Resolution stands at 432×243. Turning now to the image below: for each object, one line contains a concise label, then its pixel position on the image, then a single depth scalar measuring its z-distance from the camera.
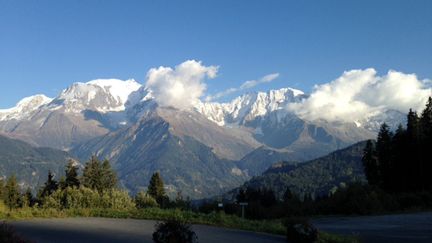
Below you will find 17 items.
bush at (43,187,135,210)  32.97
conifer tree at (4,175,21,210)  92.56
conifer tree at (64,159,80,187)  99.03
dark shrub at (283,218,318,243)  19.06
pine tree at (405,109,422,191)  69.31
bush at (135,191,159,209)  36.36
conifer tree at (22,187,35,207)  33.12
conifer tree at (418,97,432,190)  67.25
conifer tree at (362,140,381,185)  82.62
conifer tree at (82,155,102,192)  106.62
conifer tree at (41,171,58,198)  104.62
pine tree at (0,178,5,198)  94.75
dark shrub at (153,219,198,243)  15.05
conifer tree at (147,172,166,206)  102.01
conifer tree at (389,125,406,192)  70.88
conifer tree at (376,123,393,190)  73.94
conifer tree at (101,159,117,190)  110.18
